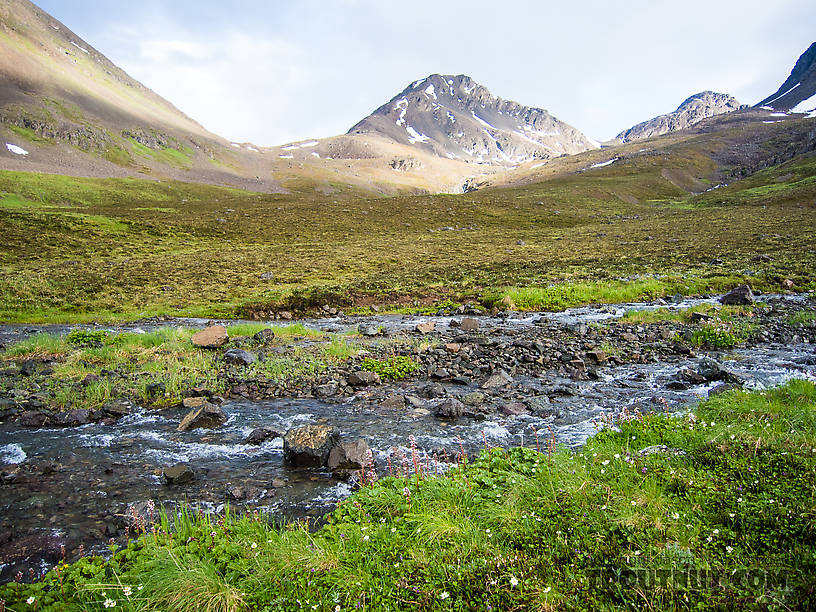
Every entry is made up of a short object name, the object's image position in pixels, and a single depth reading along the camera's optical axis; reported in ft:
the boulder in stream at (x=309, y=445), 26.18
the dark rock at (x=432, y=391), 38.45
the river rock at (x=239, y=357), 48.44
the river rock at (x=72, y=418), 33.99
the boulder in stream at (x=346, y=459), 25.07
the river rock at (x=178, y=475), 24.54
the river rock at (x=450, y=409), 33.12
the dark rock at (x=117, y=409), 35.45
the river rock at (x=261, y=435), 30.12
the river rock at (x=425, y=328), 62.34
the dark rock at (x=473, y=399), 36.14
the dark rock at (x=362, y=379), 42.39
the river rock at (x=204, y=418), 33.04
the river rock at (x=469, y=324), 63.98
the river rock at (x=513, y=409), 33.45
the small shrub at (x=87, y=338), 55.62
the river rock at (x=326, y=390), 40.40
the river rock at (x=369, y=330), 62.28
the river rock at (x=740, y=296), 67.05
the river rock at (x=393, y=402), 36.42
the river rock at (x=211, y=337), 54.75
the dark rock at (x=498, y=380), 40.52
